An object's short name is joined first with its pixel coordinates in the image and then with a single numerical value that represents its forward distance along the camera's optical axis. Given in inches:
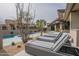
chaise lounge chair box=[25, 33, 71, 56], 46.2
